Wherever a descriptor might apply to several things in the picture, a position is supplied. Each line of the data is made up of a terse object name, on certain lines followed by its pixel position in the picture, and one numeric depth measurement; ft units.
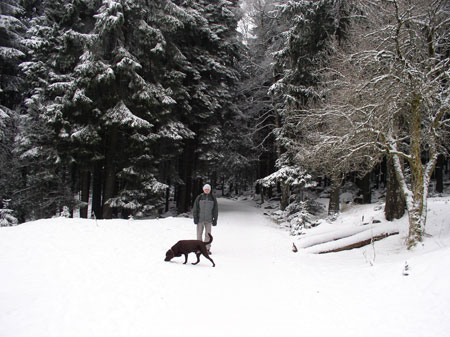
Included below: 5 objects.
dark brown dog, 23.21
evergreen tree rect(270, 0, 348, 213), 45.68
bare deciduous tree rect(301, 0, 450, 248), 22.36
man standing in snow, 27.50
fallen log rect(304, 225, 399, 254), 29.30
